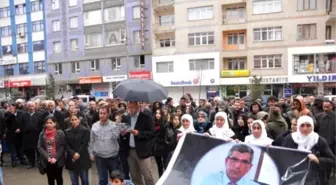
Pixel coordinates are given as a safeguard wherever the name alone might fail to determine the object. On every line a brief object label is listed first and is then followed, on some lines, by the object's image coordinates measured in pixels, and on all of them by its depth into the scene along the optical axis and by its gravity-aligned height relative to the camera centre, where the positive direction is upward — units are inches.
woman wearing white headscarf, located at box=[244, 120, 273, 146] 217.3 -38.4
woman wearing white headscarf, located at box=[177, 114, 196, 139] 275.3 -39.2
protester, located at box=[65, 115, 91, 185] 256.8 -53.7
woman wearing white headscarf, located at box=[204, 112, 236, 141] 249.3 -38.8
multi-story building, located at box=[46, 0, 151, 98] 1630.2 +145.5
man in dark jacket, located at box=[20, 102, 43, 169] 380.8 -57.5
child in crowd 186.7 -53.9
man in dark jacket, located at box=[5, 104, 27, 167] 400.2 -60.4
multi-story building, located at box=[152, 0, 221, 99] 1477.6 +111.0
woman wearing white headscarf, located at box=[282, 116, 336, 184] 187.0 -39.8
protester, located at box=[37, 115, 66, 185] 251.4 -50.4
